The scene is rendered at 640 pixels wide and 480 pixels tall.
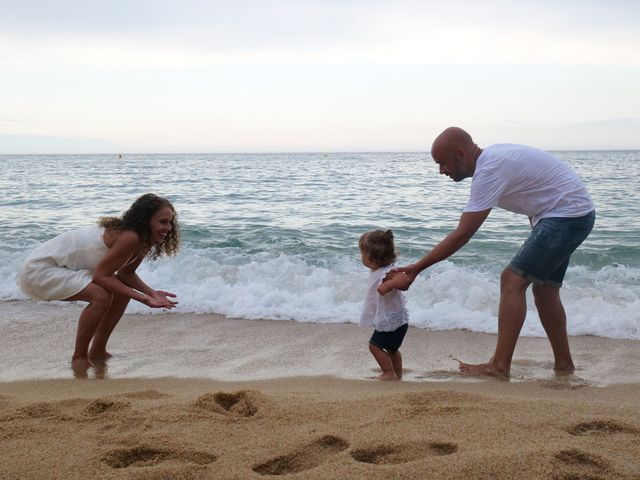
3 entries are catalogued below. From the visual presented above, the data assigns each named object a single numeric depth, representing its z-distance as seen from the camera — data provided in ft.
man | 14.17
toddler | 15.75
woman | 16.63
